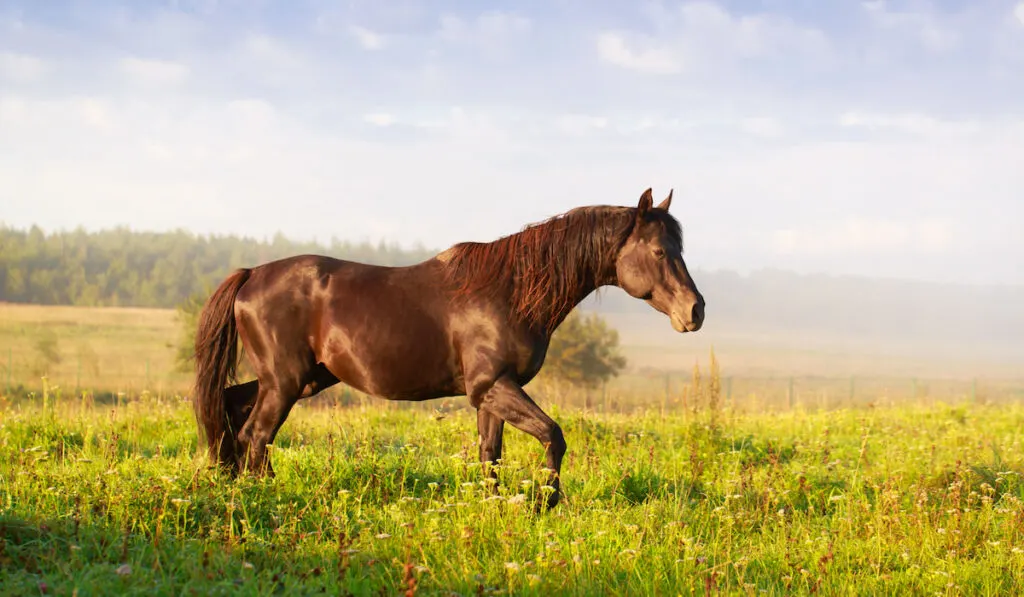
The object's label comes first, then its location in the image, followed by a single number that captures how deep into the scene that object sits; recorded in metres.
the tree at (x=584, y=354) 48.84
